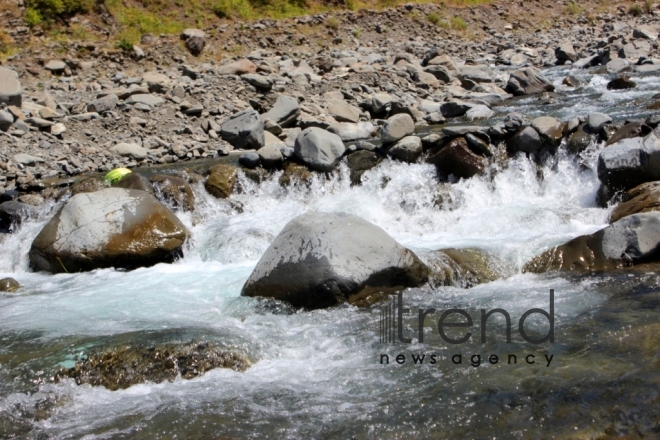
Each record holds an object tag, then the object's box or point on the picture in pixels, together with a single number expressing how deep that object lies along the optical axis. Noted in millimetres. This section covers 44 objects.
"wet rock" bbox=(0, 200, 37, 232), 9289
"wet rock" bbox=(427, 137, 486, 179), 9453
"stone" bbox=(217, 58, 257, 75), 16108
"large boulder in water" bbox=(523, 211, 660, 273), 6238
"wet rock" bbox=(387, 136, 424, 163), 9844
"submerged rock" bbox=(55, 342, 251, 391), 4551
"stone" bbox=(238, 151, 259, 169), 10375
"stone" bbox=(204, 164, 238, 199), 9992
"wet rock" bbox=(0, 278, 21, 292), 7340
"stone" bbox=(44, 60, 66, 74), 16772
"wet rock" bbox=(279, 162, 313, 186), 10078
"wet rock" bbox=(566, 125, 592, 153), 9312
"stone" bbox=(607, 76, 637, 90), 14395
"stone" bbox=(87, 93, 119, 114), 13467
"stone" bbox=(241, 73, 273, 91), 14992
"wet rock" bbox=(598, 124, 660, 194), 7906
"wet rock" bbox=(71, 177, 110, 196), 9711
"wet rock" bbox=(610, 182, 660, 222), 7184
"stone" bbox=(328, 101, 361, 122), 13766
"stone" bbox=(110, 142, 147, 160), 12039
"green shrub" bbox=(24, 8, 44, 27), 18672
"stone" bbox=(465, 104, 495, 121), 13407
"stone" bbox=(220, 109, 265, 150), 12312
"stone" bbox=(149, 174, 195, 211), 9586
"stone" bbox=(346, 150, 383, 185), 10000
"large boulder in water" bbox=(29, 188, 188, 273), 7773
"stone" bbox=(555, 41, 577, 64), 20094
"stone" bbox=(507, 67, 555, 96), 15617
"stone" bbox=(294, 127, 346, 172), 10008
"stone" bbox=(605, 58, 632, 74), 16812
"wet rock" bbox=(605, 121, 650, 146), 8664
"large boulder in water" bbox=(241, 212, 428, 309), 5855
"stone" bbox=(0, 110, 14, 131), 11992
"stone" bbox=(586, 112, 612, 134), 9383
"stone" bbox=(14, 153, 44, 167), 11250
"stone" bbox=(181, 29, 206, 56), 19625
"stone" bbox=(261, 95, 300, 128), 13180
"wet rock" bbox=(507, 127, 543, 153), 9531
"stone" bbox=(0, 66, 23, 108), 12836
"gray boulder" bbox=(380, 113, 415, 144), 10078
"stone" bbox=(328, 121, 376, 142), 12594
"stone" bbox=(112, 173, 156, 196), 9367
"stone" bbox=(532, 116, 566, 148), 9523
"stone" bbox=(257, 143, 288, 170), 10305
